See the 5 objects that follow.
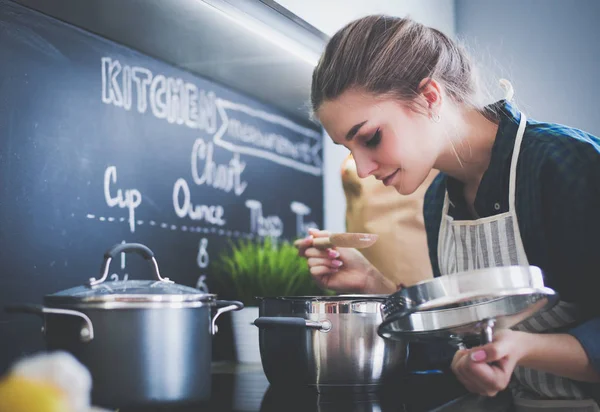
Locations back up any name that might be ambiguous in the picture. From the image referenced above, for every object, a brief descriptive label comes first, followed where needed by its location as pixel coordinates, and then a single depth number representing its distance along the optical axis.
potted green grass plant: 1.67
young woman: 0.95
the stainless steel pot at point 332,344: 1.03
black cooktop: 0.95
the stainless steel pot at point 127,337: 0.86
